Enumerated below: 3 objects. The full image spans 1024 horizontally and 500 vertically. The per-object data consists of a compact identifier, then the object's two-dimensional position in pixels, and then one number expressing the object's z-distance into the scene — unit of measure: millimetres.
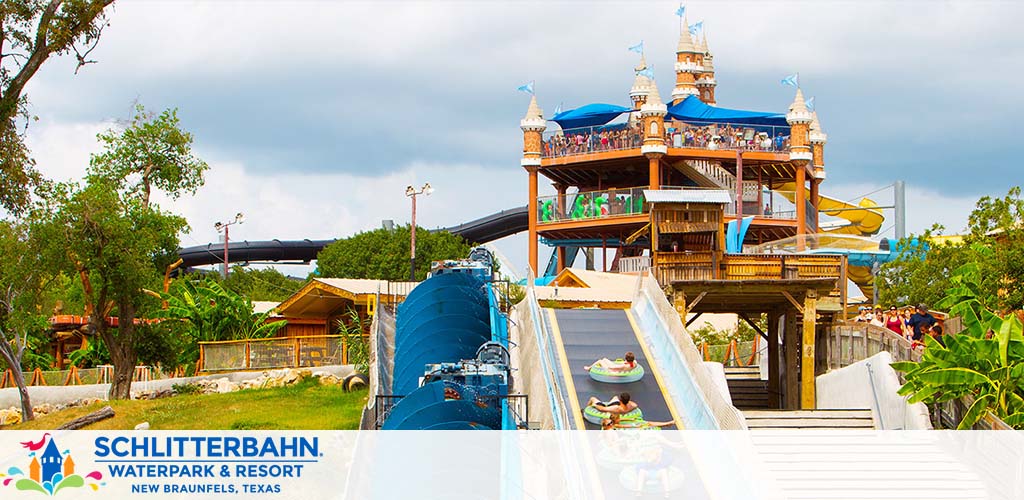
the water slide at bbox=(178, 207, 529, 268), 90625
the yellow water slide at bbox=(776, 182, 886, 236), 81938
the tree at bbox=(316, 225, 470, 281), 78125
